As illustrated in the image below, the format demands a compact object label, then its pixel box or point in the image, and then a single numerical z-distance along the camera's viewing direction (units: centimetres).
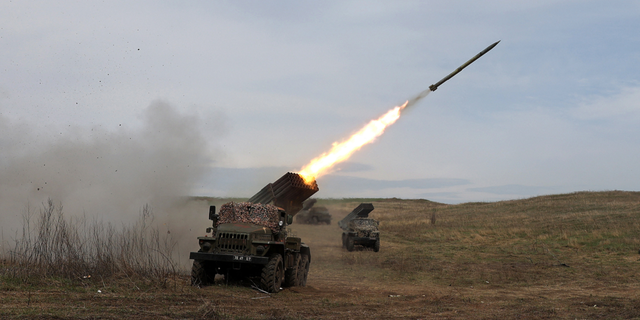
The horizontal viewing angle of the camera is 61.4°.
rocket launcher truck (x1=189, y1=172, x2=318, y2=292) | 1497
